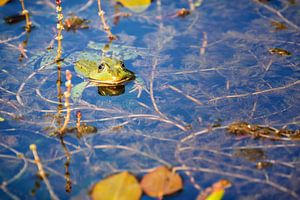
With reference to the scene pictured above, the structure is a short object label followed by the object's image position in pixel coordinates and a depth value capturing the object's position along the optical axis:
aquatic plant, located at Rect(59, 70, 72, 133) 7.51
